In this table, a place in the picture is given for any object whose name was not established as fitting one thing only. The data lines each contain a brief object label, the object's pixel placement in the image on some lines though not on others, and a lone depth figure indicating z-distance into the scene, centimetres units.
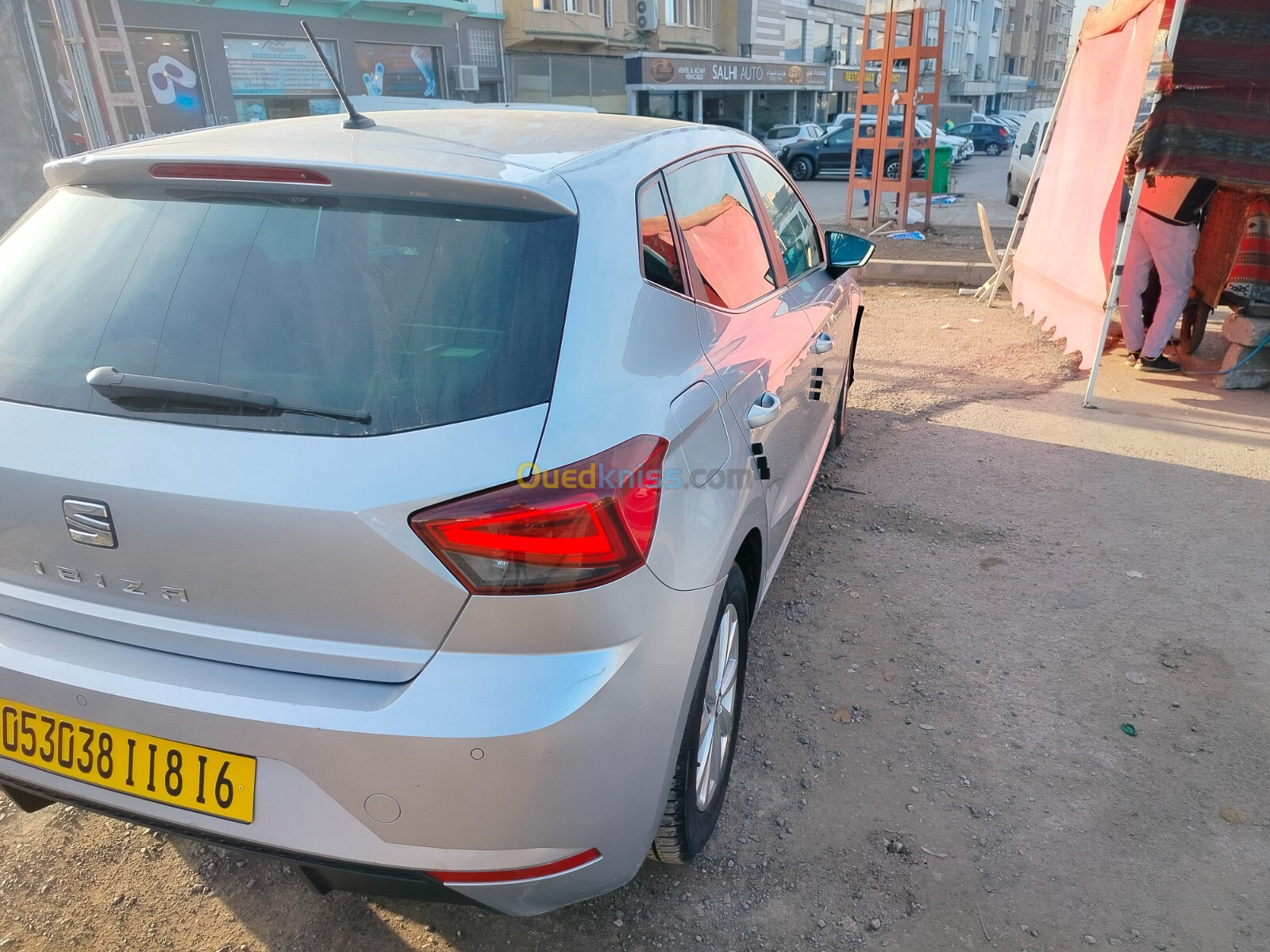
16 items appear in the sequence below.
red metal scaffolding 1362
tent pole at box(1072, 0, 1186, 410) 517
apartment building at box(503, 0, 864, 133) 2730
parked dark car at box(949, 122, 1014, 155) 3828
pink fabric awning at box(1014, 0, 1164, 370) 612
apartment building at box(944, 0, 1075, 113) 6150
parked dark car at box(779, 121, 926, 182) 2497
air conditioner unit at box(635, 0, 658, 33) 3219
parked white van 1630
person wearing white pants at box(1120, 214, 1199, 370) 621
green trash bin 1869
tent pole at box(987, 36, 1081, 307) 802
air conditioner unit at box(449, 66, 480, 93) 2422
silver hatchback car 157
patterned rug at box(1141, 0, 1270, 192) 521
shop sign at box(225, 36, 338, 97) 1864
